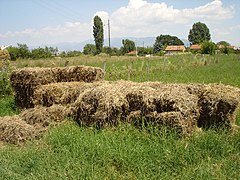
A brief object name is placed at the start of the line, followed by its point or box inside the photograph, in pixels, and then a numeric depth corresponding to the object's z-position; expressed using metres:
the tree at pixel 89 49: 100.41
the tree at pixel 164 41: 123.78
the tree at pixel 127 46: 99.50
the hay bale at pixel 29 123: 6.72
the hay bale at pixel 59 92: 8.57
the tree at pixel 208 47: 71.00
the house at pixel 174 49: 115.59
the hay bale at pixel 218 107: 5.93
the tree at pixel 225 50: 77.44
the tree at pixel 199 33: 127.56
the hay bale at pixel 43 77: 9.77
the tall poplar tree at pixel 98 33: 89.54
